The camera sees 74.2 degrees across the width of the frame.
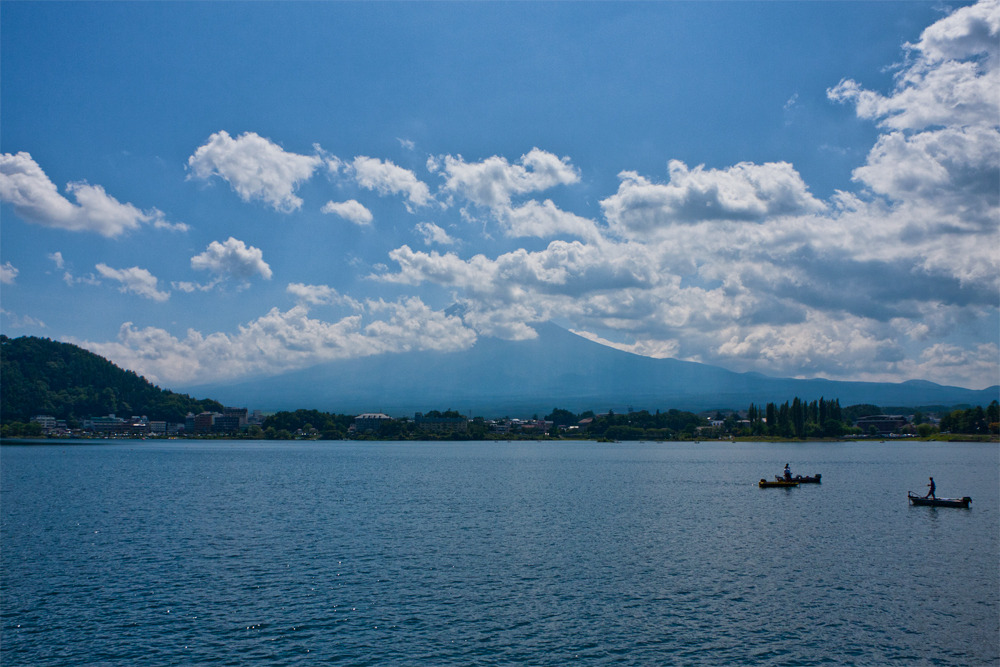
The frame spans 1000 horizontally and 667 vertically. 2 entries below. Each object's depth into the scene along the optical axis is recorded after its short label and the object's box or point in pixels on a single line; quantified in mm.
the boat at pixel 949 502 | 63656
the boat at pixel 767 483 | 84938
